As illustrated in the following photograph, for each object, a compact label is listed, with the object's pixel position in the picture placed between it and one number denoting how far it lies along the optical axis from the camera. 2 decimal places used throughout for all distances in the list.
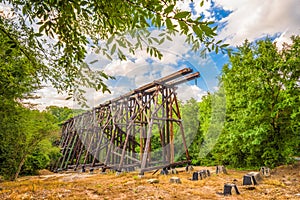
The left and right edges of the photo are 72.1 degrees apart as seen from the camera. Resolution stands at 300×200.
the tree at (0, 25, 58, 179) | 7.46
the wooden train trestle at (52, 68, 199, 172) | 9.53
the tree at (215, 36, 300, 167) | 9.78
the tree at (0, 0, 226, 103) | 1.46
